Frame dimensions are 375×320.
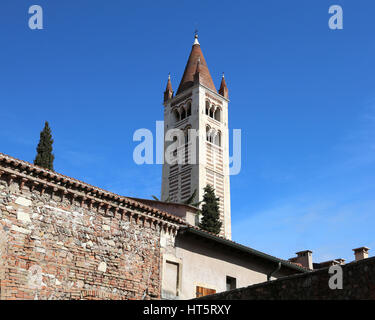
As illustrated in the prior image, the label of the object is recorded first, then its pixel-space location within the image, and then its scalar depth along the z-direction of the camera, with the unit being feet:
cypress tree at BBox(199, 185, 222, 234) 99.89
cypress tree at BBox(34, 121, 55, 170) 86.22
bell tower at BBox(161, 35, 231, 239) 153.07
